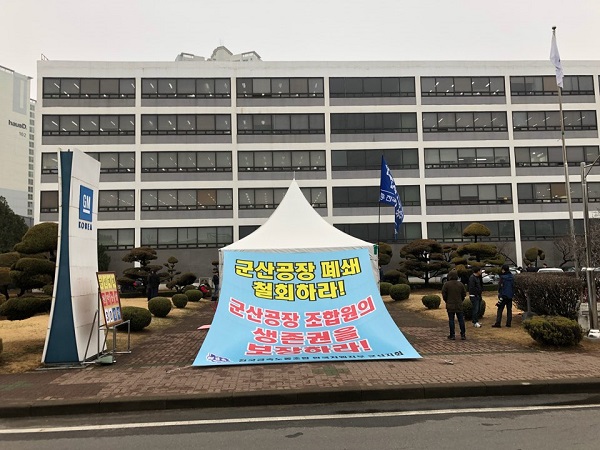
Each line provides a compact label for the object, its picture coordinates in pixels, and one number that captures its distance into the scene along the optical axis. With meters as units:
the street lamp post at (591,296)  10.68
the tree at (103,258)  34.09
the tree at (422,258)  27.42
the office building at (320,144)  36.84
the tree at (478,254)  25.42
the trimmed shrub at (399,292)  20.38
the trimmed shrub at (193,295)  22.52
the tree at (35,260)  10.32
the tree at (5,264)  14.08
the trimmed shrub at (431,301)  17.28
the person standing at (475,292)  12.74
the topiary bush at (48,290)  12.04
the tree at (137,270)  28.25
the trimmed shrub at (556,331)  9.71
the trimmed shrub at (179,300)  19.33
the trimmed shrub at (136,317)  12.64
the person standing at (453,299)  11.21
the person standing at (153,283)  20.83
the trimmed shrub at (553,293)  11.84
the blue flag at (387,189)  20.19
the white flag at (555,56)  16.69
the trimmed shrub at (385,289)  22.50
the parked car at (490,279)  32.53
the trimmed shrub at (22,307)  9.84
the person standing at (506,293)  12.63
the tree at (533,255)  34.12
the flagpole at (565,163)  13.23
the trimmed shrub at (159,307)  15.98
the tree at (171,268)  32.28
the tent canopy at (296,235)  12.70
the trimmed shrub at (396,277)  27.80
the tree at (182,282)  28.50
